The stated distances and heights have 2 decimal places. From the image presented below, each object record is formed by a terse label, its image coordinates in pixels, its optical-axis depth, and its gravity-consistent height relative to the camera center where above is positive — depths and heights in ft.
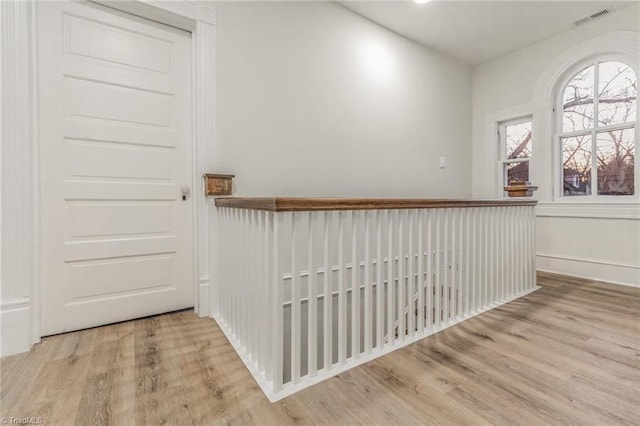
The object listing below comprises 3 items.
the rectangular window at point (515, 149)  11.75 +2.43
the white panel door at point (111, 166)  5.62 +0.93
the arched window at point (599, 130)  9.33 +2.60
